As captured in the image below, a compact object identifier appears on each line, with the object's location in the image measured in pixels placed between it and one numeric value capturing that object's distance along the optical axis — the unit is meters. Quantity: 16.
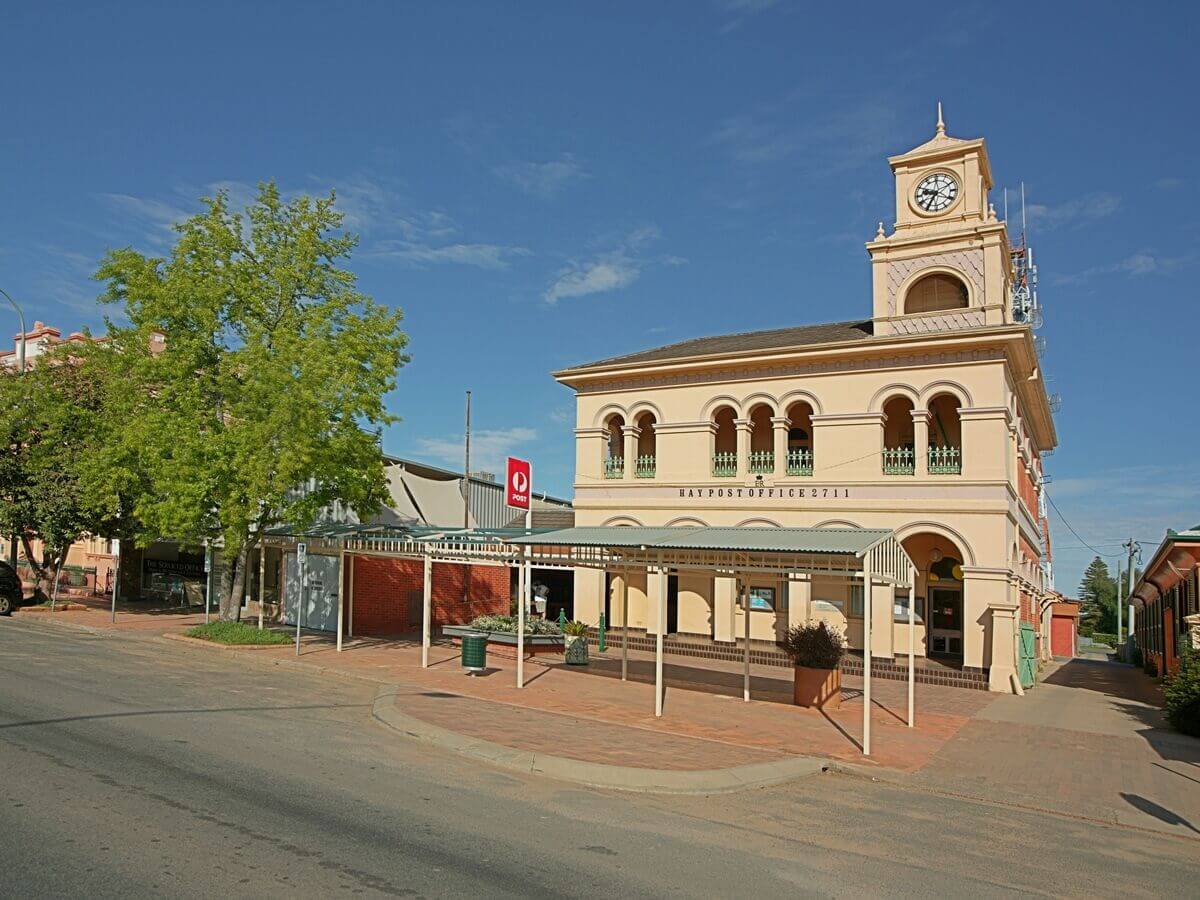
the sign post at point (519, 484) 28.91
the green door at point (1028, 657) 23.45
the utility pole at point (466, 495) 33.22
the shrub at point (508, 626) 22.81
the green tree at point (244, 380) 20.14
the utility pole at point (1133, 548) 59.69
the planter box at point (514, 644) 22.58
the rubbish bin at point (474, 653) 18.34
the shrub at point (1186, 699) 16.14
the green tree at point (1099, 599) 101.44
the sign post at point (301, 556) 19.63
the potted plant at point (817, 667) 17.11
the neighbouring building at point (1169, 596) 19.73
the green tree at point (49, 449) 27.19
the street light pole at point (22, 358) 29.51
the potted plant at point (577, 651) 21.42
